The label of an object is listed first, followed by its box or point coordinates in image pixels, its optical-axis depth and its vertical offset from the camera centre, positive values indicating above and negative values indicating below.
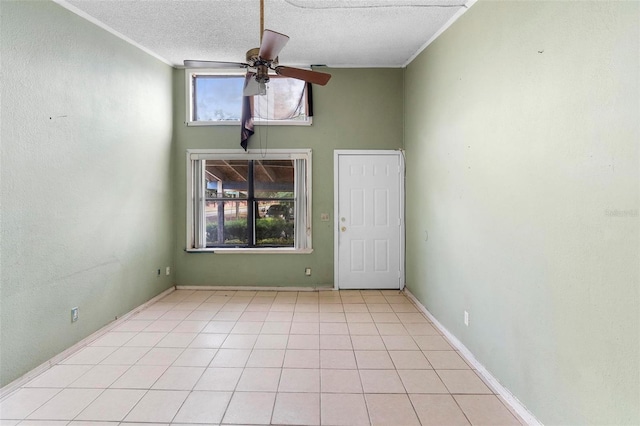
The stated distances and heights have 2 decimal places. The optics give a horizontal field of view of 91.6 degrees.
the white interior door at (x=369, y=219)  4.49 -0.10
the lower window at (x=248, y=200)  4.54 +0.18
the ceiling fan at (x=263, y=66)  2.09 +1.08
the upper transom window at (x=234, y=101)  4.49 +1.64
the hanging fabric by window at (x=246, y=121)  4.29 +1.27
